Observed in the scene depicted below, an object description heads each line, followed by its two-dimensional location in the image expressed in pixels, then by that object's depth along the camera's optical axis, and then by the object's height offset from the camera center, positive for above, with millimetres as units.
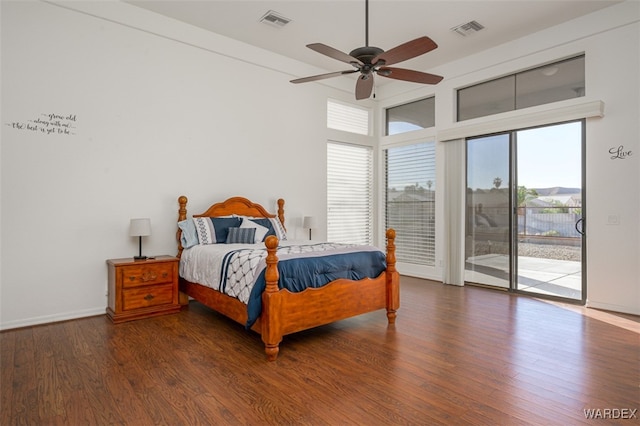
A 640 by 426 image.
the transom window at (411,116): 5945 +1695
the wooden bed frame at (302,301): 2721 -792
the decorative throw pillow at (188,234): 4156 -254
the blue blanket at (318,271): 2766 -513
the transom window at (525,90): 4383 +1678
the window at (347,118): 6090 +1689
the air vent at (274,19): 4215 +2343
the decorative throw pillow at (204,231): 4172 -219
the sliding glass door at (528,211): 4359 +41
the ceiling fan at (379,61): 2662 +1233
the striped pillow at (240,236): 4195 -276
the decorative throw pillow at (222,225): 4273 -153
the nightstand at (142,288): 3566 -790
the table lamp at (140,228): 3776 -170
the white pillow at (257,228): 4352 -189
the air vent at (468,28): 4414 +2342
